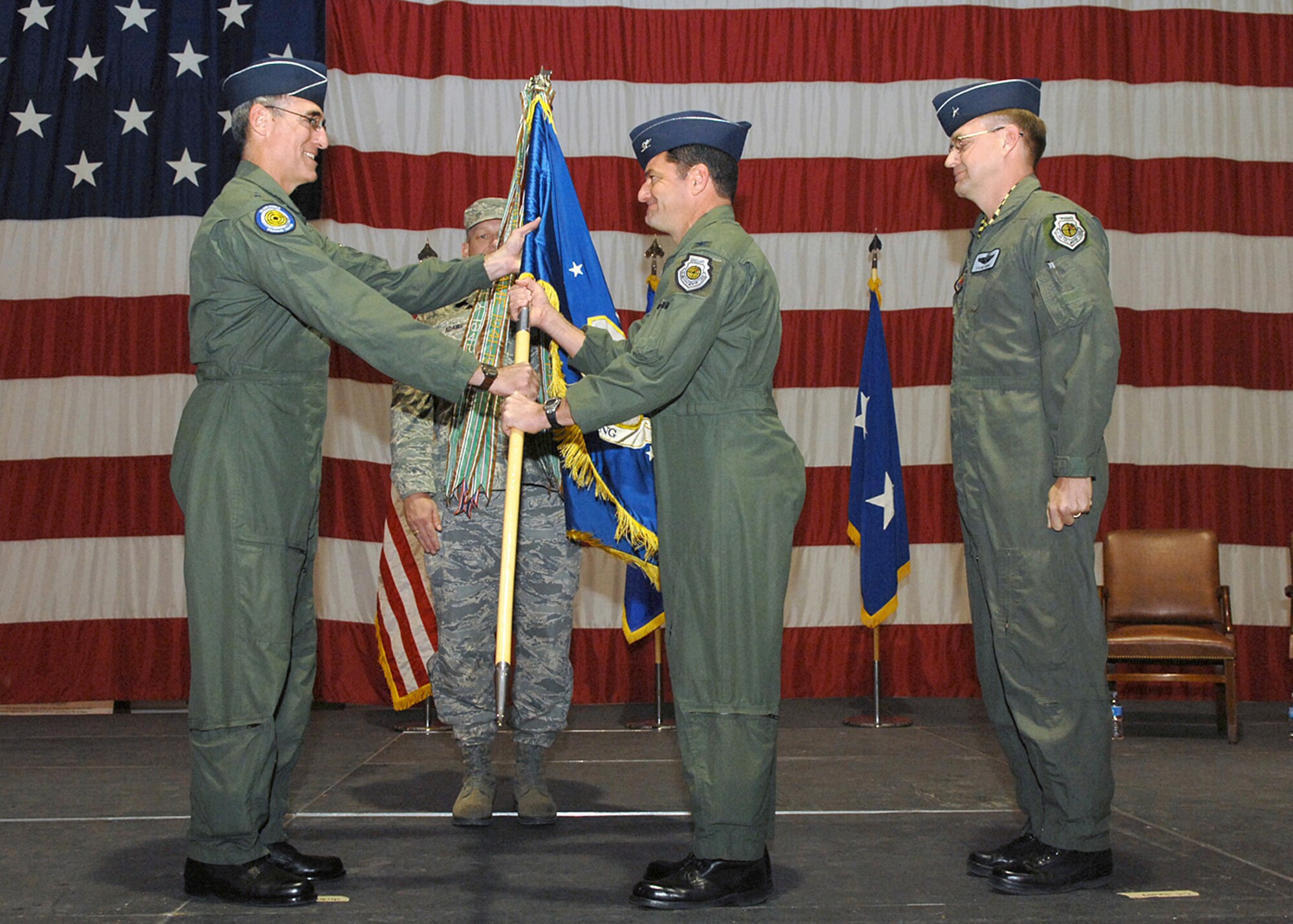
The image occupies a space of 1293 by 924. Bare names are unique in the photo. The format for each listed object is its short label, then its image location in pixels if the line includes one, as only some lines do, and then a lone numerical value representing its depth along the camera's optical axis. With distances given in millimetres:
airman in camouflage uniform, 3553
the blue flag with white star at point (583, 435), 3139
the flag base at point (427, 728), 5234
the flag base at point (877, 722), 5359
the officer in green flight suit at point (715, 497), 2623
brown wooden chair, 5398
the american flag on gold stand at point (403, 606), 5344
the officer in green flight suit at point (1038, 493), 2732
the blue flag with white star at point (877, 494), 5555
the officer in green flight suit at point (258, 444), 2637
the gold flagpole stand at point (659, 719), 5352
